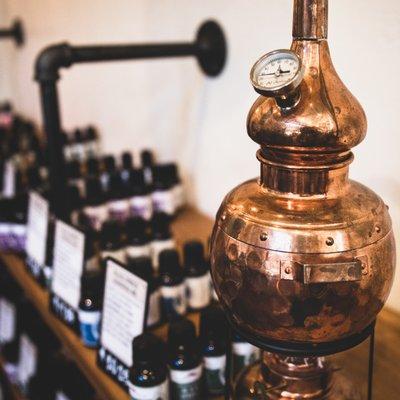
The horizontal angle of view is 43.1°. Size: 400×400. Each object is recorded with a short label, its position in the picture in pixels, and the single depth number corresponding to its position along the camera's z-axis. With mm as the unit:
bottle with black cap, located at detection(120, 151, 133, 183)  1561
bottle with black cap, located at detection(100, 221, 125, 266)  1069
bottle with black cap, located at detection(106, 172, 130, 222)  1322
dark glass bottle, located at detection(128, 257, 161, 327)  936
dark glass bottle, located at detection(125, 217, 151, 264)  1096
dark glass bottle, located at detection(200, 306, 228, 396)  780
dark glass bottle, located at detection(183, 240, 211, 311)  982
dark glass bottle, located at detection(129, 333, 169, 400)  720
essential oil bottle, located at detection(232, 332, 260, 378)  816
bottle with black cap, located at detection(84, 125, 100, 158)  2047
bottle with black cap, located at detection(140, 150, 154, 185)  1525
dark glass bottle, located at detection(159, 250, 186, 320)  956
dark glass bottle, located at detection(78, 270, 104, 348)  937
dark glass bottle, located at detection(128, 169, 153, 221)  1339
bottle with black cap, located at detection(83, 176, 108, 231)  1288
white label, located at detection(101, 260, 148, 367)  811
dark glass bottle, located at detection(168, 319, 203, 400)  754
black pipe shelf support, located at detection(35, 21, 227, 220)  1088
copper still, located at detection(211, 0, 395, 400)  533
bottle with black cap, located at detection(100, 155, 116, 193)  1524
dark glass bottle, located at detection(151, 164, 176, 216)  1393
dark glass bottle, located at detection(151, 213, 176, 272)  1132
